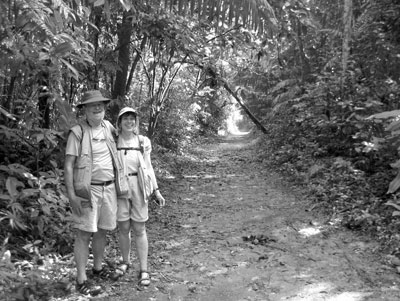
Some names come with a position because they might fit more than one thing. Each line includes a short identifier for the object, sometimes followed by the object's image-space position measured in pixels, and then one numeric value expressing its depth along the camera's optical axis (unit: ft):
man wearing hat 13.87
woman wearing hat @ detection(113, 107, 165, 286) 15.43
